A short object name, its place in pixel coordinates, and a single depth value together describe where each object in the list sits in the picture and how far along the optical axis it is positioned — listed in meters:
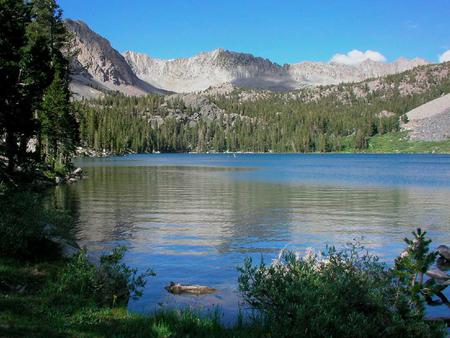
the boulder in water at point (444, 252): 21.97
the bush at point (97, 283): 14.34
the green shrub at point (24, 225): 17.06
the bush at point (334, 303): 10.95
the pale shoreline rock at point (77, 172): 78.62
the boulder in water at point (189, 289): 18.64
